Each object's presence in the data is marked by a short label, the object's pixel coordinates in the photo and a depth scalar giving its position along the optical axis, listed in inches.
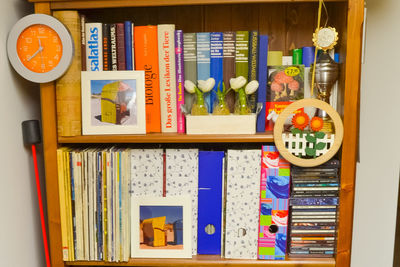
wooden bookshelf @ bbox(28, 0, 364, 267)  42.5
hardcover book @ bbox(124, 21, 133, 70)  45.1
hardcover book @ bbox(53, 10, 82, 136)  44.5
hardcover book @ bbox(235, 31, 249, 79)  45.4
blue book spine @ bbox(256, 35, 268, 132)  45.2
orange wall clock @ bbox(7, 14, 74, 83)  42.8
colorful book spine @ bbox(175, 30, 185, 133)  45.0
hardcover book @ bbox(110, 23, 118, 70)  45.1
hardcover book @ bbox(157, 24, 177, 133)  44.9
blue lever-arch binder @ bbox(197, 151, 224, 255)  46.1
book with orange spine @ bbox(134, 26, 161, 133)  45.1
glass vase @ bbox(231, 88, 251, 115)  45.8
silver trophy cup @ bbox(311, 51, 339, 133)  44.3
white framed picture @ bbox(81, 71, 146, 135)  45.2
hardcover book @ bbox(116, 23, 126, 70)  45.1
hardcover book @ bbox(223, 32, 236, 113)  45.6
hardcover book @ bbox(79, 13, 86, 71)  45.0
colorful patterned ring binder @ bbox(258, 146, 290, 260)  45.3
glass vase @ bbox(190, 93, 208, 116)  46.2
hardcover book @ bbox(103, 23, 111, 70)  45.1
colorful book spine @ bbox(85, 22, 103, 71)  45.1
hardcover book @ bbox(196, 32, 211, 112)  45.8
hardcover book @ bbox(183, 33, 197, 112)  45.9
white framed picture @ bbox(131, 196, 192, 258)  46.7
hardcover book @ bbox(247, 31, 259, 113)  45.3
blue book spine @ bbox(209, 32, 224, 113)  45.6
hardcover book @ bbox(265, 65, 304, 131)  46.3
